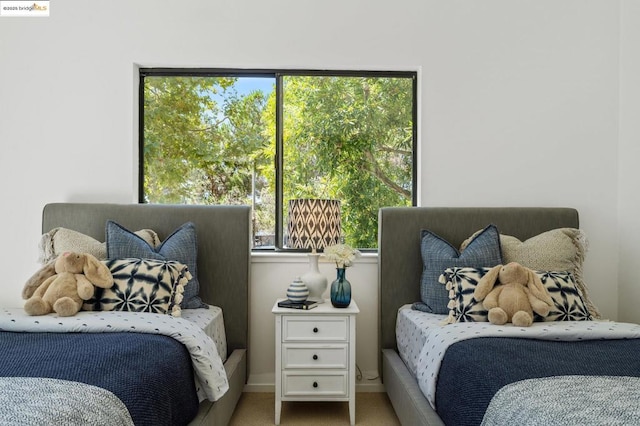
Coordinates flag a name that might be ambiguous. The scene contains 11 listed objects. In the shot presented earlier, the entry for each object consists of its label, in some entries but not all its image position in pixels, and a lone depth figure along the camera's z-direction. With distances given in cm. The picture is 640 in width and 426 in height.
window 313
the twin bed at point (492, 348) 126
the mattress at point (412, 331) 227
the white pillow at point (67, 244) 252
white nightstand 247
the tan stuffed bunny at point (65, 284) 208
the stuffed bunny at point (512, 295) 210
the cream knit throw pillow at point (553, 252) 252
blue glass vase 259
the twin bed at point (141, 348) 122
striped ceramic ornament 257
